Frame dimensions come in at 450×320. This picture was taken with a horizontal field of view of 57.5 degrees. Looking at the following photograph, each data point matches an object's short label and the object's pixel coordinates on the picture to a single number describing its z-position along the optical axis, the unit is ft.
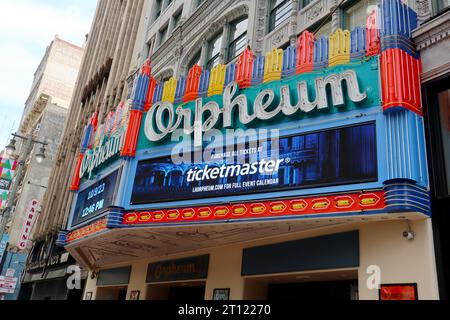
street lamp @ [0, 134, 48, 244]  72.71
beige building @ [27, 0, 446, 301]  30.42
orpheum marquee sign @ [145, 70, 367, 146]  35.24
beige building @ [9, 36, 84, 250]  177.27
